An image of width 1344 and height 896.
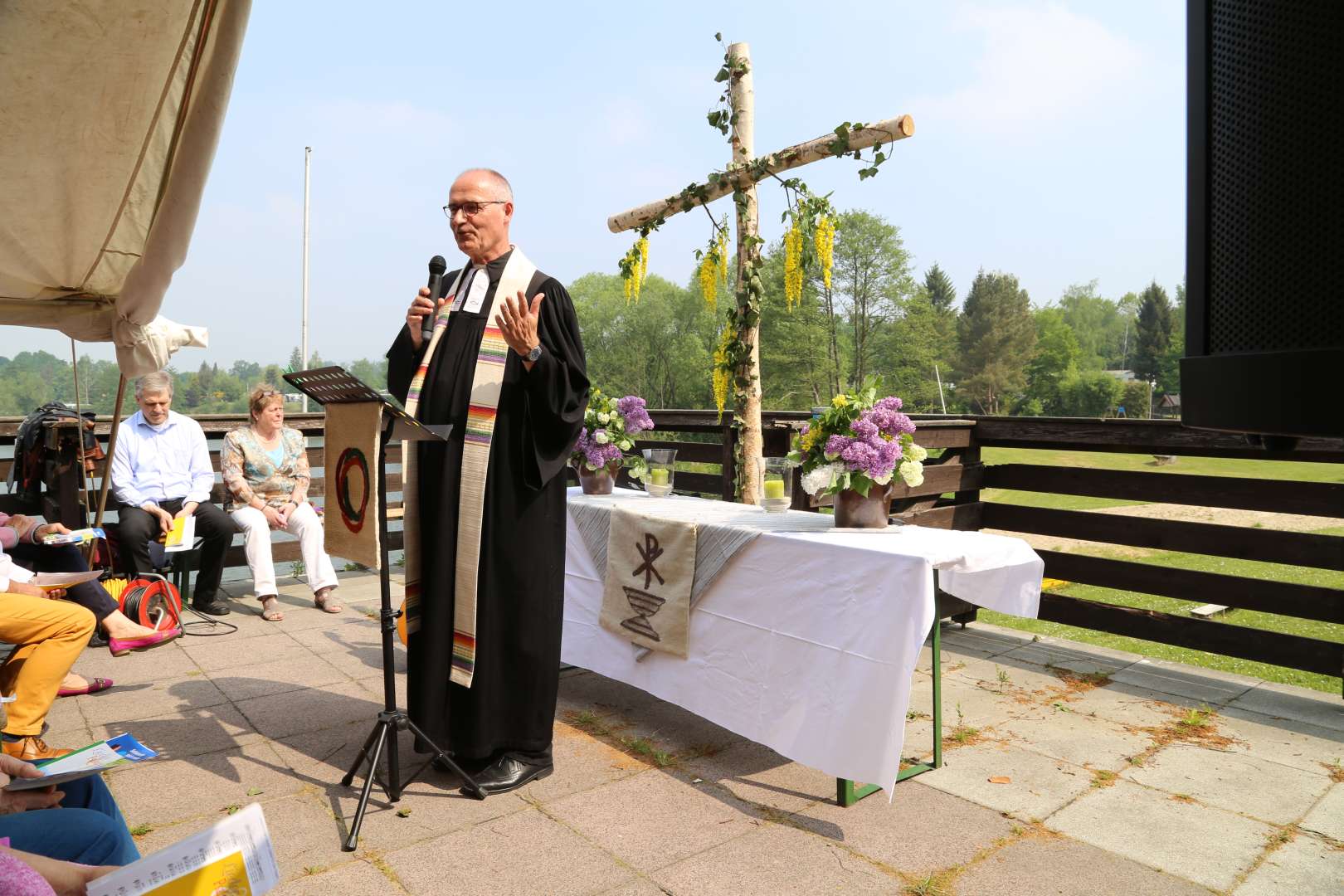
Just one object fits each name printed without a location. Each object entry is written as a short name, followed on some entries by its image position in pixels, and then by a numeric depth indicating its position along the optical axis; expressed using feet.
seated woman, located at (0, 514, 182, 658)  15.11
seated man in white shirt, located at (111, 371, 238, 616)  18.03
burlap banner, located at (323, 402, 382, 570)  9.47
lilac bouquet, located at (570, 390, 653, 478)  14.90
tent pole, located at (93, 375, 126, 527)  14.73
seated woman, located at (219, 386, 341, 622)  19.77
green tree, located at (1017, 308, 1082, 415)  271.28
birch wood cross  14.88
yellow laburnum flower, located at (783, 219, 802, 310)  16.54
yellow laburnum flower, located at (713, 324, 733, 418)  16.06
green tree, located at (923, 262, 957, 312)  263.29
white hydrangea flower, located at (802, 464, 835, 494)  10.76
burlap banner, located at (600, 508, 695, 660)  11.81
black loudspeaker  2.49
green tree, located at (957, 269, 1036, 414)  257.34
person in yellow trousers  10.94
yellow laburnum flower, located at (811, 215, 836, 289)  16.01
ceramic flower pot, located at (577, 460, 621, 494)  14.92
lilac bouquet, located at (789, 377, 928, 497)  10.54
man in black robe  10.48
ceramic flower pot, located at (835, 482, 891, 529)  10.75
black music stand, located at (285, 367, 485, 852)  9.29
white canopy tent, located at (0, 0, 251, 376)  6.15
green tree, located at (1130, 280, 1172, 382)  268.82
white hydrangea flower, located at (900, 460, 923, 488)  10.69
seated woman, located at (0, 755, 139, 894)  5.24
